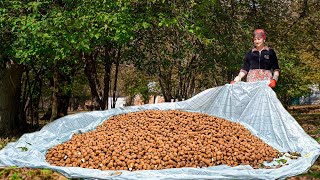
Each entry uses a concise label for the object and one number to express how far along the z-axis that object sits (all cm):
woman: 580
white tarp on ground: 383
